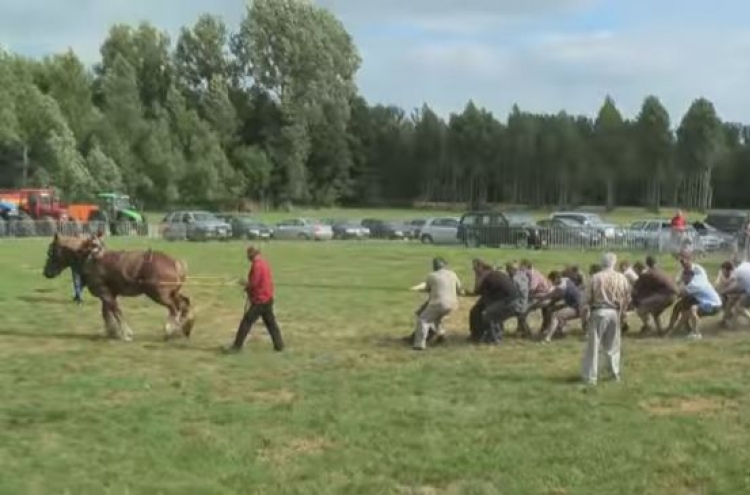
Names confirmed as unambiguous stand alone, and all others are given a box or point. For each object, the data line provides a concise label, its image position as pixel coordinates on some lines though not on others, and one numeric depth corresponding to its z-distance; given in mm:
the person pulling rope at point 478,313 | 20156
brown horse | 20812
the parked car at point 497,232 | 49625
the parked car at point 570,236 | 49375
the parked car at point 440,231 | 57847
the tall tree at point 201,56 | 107562
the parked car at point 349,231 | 67875
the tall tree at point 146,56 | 105062
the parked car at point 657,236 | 43656
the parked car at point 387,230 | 68500
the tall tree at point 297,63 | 102812
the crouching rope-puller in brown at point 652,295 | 20484
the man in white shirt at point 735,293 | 20984
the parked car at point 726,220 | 57531
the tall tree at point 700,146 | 93875
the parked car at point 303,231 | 66000
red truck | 70438
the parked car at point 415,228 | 65125
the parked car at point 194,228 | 61562
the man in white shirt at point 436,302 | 19719
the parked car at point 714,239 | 45844
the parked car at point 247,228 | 64188
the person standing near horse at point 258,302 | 19053
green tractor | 65938
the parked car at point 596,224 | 49969
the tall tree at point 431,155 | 129375
